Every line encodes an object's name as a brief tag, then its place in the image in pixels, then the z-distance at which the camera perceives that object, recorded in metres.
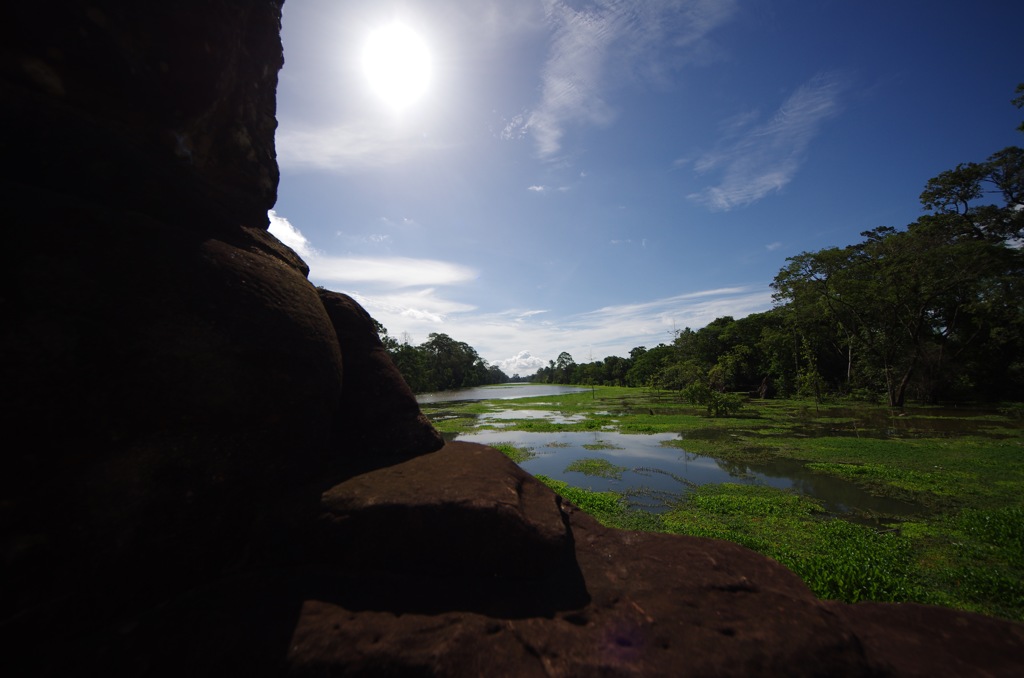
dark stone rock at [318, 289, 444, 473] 4.82
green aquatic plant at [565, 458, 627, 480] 13.19
